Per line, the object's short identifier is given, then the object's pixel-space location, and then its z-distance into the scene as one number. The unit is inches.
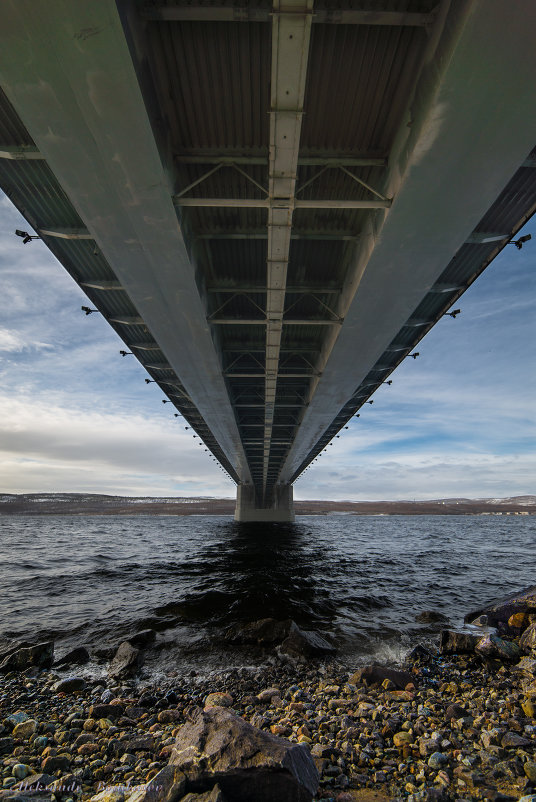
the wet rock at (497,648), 249.6
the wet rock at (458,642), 267.1
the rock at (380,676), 217.9
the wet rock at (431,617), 367.3
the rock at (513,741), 144.0
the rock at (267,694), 204.2
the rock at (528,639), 259.0
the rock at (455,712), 173.3
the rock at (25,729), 163.3
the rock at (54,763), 135.3
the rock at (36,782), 122.9
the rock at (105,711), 183.9
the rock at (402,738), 148.5
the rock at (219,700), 197.8
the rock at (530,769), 125.8
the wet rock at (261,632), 313.1
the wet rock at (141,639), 308.2
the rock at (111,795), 115.1
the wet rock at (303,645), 279.3
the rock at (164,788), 107.2
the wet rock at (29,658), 257.0
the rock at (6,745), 150.3
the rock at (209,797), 102.7
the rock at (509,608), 318.3
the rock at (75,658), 270.8
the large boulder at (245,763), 109.5
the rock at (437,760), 134.6
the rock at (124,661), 251.6
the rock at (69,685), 221.0
